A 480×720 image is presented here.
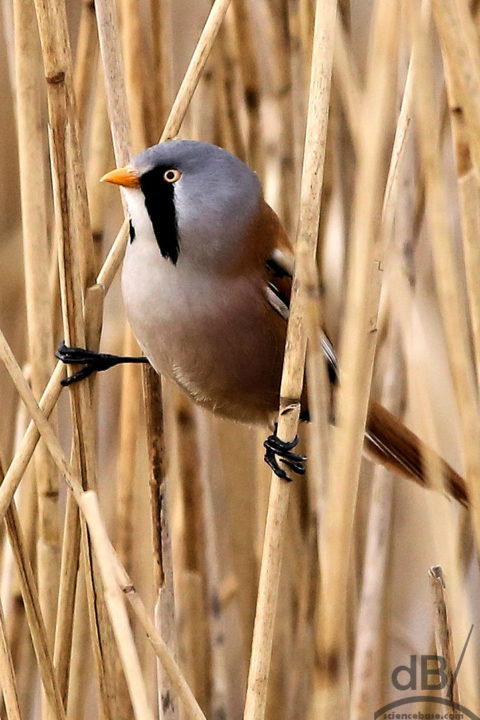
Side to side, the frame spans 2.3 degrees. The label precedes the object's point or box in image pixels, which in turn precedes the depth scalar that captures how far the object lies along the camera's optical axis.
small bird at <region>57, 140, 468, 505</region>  2.67
